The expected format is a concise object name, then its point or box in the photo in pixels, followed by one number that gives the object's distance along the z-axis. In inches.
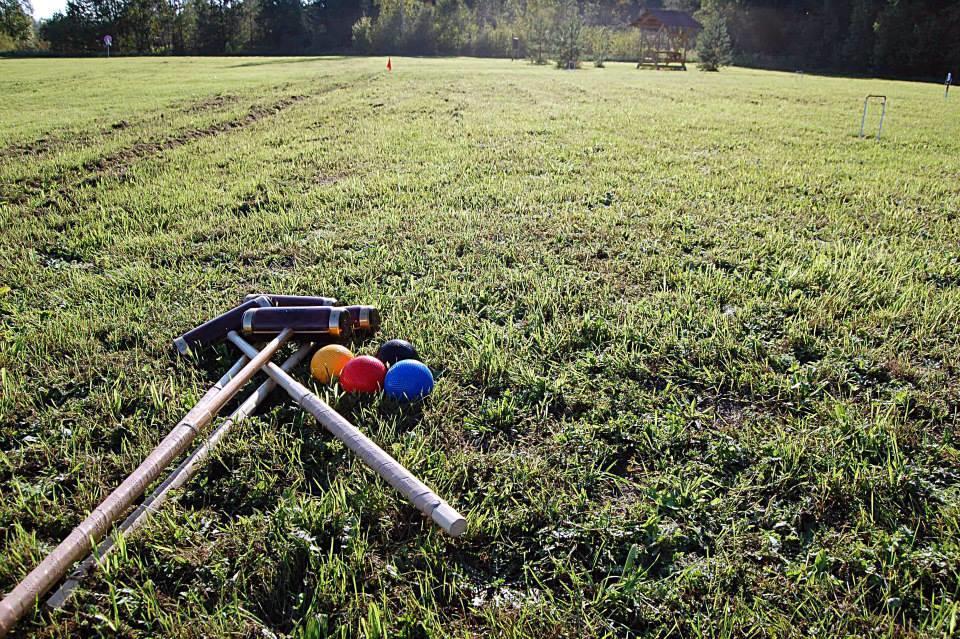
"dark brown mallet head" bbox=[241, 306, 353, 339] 117.3
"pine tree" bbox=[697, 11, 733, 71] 1254.3
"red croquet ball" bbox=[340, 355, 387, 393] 106.8
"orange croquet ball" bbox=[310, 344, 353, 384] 111.1
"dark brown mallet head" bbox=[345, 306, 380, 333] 123.3
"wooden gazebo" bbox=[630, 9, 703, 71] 1326.3
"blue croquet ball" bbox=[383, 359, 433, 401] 105.4
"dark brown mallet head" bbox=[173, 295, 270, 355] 120.7
